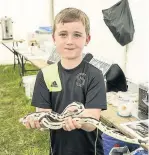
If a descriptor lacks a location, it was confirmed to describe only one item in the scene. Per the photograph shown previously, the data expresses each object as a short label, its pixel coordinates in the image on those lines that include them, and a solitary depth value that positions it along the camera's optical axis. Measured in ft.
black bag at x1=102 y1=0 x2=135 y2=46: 13.33
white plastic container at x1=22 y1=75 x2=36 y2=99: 16.16
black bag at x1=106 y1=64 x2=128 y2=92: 10.78
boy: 5.09
